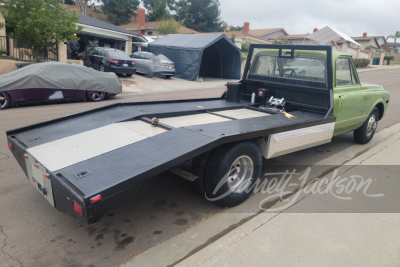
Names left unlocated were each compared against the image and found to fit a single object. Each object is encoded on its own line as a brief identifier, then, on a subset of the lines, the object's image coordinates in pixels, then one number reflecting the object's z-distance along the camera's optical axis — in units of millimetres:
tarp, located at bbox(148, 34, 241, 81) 20266
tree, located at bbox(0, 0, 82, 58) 15297
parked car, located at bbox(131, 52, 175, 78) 20156
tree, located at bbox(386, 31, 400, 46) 78562
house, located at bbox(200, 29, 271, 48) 41194
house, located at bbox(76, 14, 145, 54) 24031
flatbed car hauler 2977
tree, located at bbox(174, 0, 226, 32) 59219
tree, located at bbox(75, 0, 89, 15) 49425
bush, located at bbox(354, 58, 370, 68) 35750
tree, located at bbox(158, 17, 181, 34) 36219
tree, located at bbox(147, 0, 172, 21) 53066
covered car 9812
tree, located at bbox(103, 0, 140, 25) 54438
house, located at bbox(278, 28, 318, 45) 54259
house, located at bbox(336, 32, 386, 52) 68562
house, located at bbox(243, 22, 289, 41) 56750
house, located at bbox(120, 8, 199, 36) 41375
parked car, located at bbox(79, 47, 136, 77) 17859
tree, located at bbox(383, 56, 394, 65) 45625
